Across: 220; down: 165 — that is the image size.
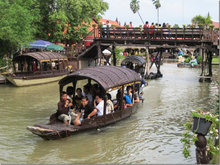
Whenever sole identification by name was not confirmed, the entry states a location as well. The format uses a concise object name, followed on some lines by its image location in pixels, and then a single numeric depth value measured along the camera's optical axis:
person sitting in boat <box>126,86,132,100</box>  13.69
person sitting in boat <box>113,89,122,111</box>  12.77
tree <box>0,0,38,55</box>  22.08
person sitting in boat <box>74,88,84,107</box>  12.28
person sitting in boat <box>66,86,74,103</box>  12.59
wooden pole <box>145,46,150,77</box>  26.34
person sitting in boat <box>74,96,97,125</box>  10.92
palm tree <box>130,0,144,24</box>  76.06
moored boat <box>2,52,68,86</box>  21.96
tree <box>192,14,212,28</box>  53.50
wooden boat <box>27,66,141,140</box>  9.72
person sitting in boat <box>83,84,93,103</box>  12.00
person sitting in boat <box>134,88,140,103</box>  14.51
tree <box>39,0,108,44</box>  29.64
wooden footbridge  22.50
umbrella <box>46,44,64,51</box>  27.05
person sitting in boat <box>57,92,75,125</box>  10.52
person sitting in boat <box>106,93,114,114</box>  11.74
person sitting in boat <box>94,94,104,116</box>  11.13
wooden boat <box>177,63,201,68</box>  36.01
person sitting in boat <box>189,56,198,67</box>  35.52
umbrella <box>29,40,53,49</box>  26.46
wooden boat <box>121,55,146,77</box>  22.69
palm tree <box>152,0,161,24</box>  78.07
